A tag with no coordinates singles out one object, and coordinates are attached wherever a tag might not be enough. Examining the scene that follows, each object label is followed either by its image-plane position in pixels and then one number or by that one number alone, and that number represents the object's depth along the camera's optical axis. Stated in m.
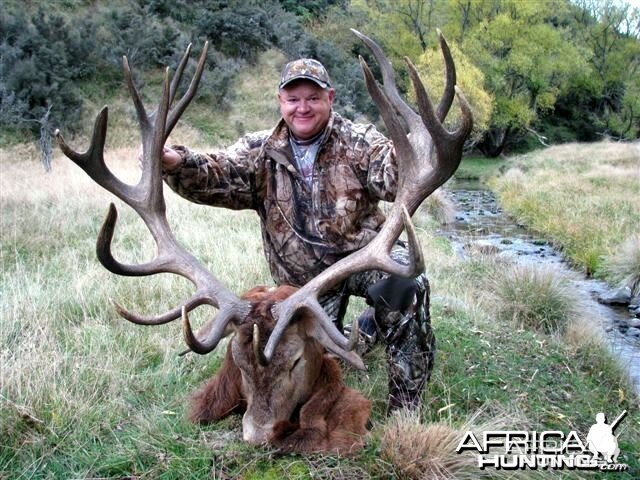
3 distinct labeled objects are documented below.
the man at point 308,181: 4.33
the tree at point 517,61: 38.72
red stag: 3.22
